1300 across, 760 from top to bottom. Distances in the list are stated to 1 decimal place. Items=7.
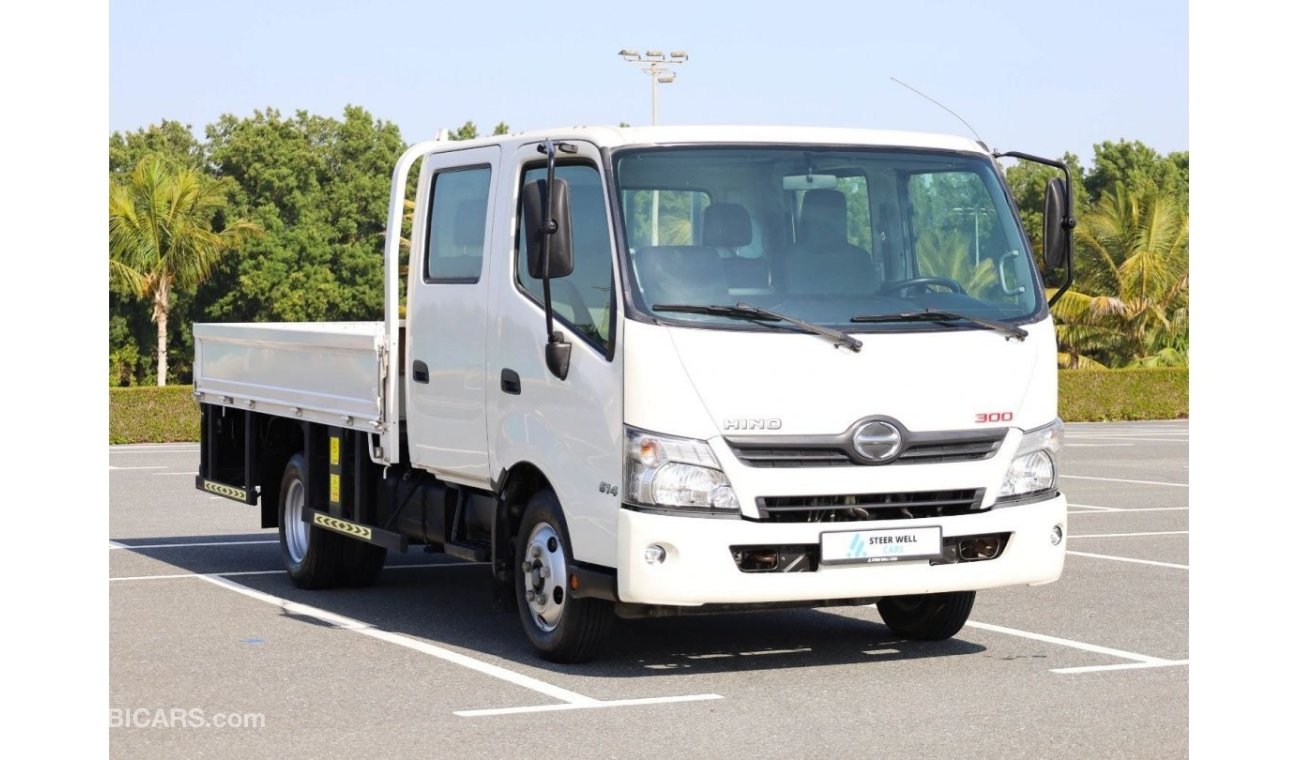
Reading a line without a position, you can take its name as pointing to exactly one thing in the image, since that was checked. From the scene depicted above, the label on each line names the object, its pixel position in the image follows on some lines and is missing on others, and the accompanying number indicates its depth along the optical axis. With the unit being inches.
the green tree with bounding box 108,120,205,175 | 2738.7
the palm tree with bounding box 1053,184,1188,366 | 1720.0
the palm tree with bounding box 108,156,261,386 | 1905.8
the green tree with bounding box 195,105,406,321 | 2466.8
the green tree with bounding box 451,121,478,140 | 2863.2
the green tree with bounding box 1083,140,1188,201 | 2800.2
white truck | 312.3
